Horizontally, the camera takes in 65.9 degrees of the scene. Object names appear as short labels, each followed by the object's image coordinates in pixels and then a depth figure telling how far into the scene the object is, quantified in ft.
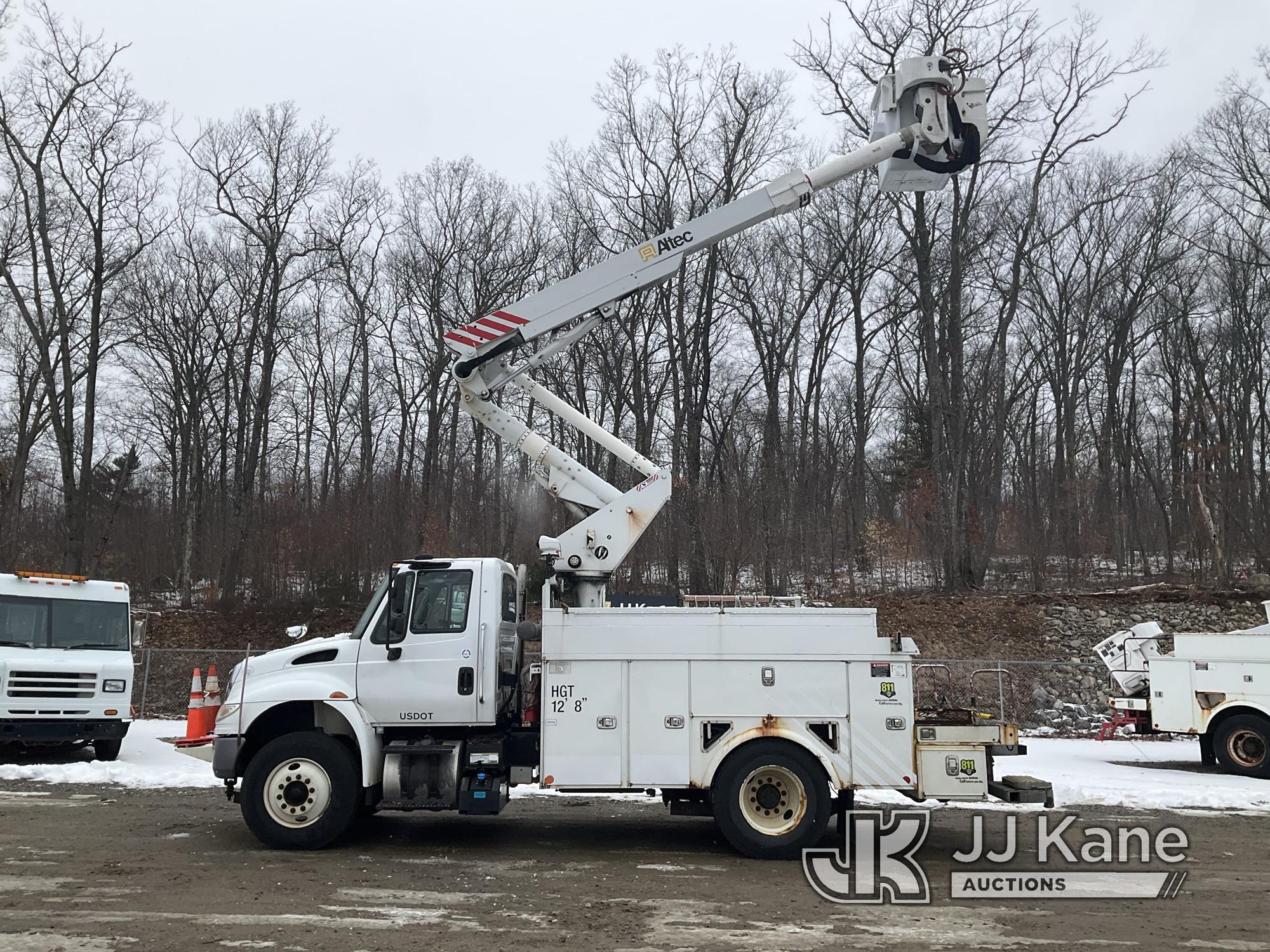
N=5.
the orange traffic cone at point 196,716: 41.37
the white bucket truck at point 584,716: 28.78
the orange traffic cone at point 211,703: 37.70
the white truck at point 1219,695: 45.03
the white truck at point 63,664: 44.88
